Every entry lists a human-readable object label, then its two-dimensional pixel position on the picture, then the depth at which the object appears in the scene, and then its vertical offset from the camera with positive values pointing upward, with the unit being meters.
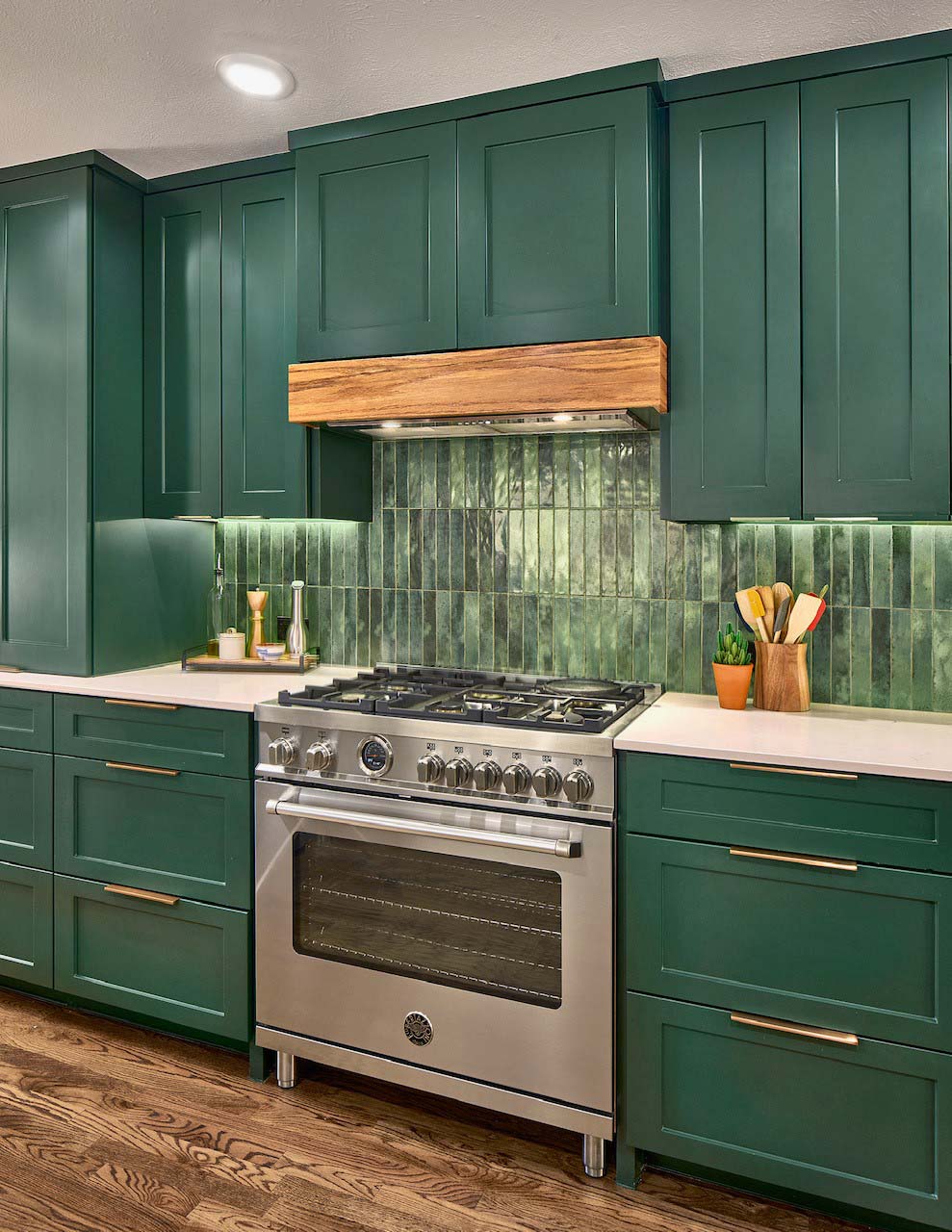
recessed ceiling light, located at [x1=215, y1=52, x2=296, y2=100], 2.11 +1.38
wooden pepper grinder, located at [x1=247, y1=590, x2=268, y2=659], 3.05 -0.01
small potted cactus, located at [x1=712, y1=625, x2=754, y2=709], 2.24 -0.16
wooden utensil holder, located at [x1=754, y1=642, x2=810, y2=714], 2.22 -0.17
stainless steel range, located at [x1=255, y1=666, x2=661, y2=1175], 1.96 -0.70
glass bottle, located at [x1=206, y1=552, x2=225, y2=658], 3.19 +0.02
